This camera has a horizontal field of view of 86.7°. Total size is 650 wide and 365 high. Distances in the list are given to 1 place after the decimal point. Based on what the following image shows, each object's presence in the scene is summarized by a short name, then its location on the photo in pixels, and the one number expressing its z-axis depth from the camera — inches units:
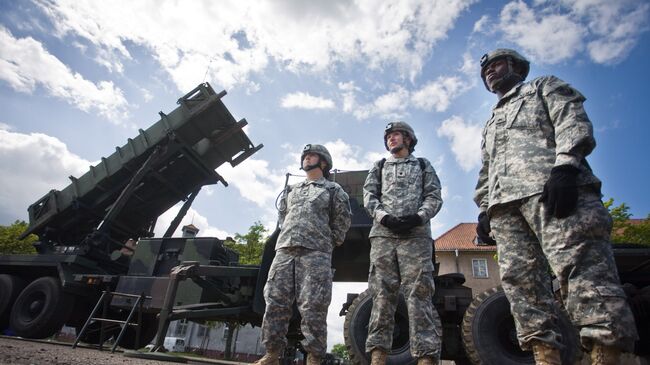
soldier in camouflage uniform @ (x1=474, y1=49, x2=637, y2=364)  51.2
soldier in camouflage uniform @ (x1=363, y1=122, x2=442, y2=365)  90.9
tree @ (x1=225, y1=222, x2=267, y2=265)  633.0
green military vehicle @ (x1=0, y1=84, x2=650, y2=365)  144.3
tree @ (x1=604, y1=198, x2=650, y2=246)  455.2
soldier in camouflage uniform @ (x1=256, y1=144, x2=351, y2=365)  98.2
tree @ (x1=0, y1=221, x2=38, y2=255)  691.3
